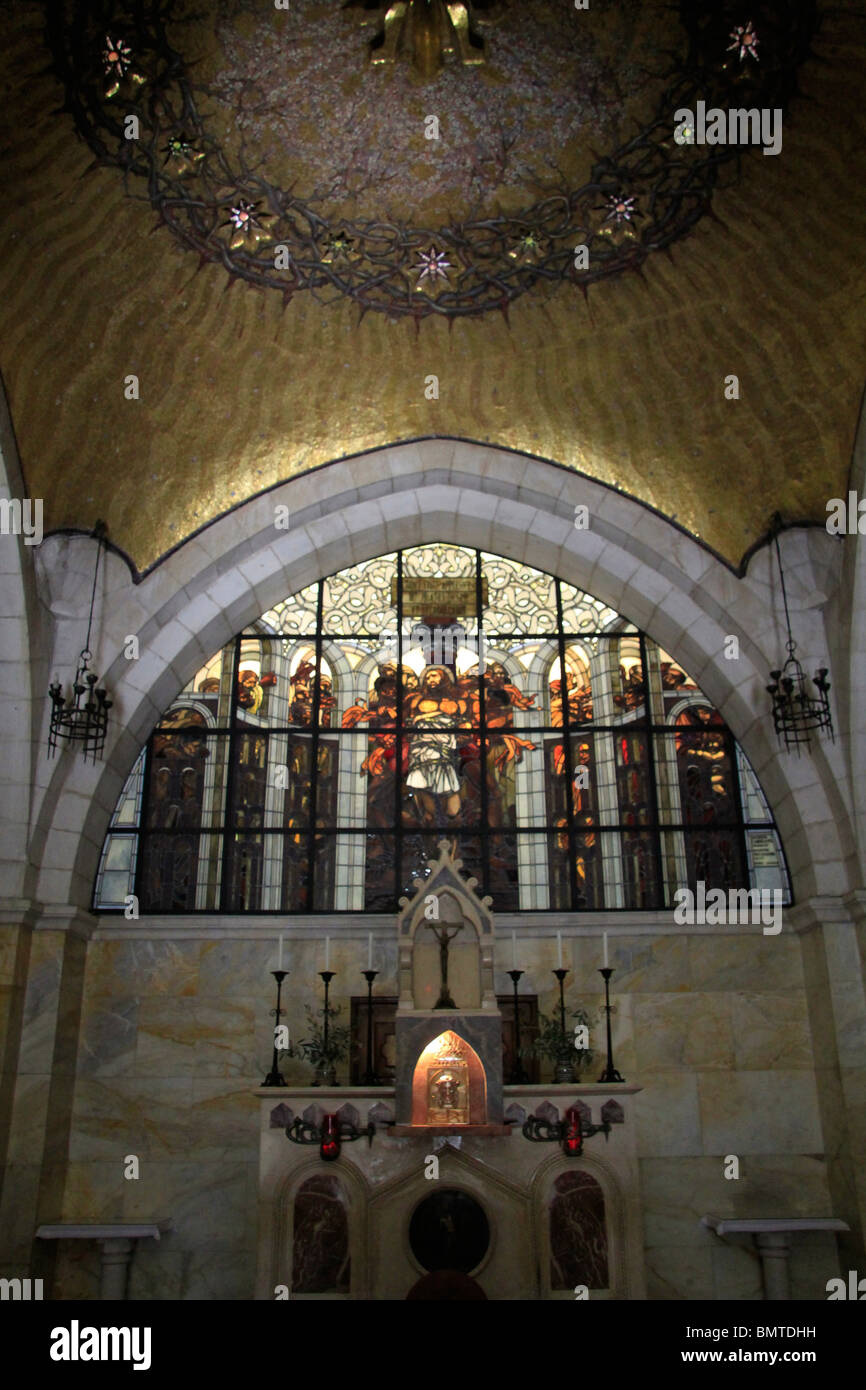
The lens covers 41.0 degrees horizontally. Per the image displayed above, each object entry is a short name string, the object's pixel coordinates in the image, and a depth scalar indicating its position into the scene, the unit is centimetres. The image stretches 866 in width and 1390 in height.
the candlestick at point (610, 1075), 880
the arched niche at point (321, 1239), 805
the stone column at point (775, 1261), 866
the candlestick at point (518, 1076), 922
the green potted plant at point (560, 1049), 902
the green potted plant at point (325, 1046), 910
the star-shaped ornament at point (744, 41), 798
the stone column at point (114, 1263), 868
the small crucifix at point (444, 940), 863
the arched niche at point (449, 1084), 841
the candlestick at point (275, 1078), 884
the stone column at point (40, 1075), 860
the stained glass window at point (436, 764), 1029
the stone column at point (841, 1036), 877
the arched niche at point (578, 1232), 803
